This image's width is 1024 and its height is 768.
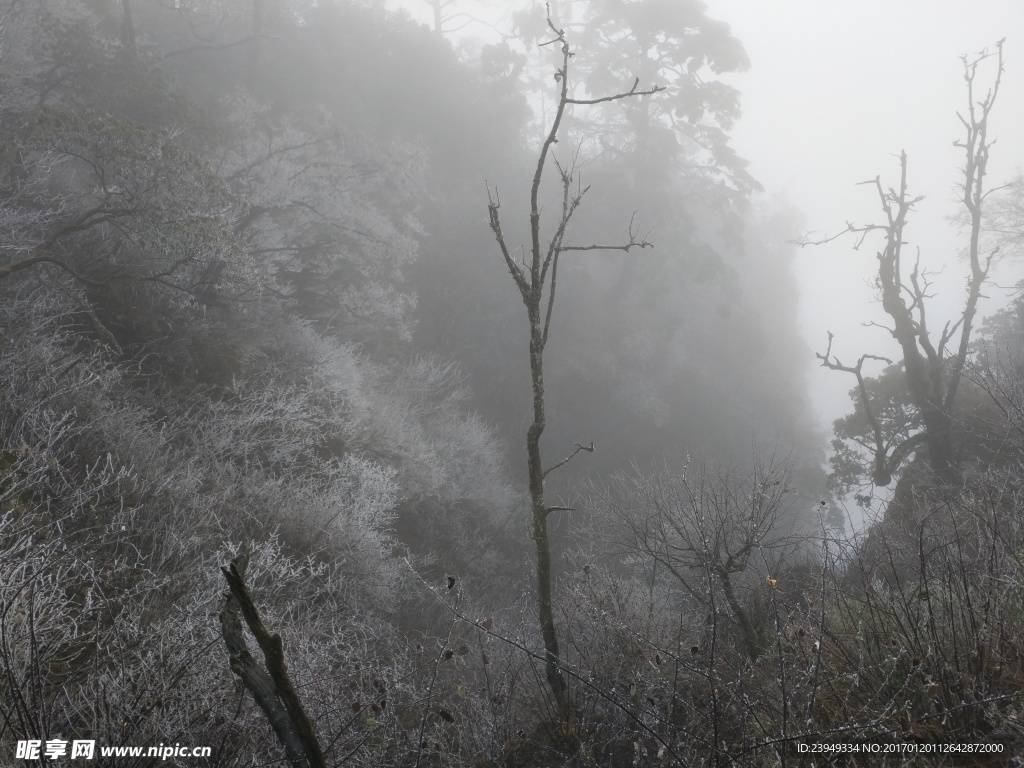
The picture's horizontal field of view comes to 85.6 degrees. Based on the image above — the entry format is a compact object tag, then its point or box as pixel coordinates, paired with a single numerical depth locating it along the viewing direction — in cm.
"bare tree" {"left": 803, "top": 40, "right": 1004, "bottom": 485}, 1166
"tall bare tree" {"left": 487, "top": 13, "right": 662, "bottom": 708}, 475
